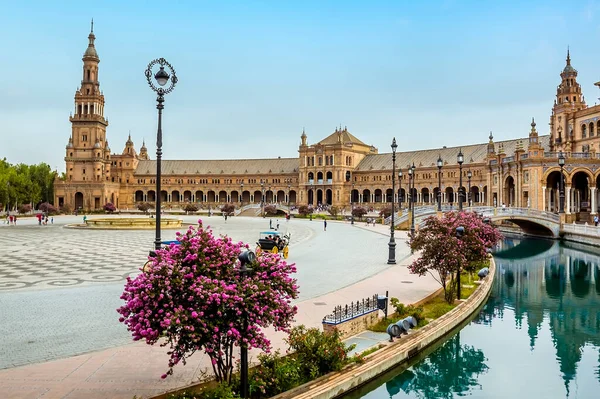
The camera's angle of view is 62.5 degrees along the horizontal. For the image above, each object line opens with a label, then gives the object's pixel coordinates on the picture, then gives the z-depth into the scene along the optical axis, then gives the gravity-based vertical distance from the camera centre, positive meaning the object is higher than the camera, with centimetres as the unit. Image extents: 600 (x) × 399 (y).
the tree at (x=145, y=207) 10988 -6
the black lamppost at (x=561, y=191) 4599 +130
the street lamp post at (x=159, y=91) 1441 +345
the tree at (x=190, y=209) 10656 -54
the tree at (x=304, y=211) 9151 -96
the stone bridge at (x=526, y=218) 5497 -154
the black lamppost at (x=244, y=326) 846 -206
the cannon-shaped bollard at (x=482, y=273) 2396 -334
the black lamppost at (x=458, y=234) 1883 -112
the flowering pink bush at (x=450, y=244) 1830 -150
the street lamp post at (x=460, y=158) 3543 +342
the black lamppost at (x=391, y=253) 2788 -275
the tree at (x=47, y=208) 9490 -14
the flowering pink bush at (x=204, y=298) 799 -152
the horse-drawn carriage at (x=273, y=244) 2771 -215
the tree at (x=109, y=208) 11031 -23
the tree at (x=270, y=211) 9588 -97
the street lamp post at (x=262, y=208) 9688 -39
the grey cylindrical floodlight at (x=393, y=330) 1344 -342
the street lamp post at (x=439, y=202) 5356 +33
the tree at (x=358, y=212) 8194 -108
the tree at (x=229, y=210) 9950 -76
